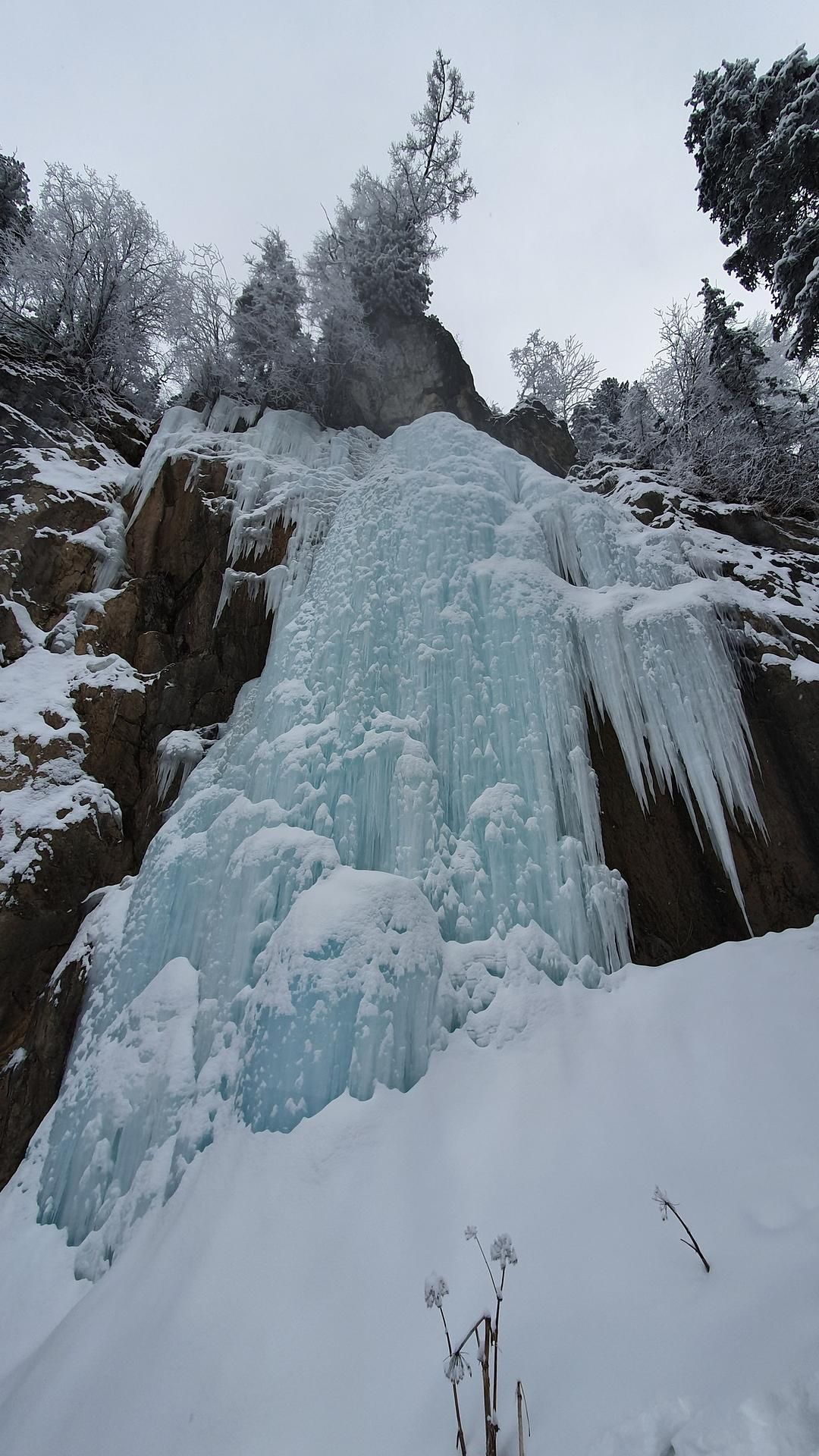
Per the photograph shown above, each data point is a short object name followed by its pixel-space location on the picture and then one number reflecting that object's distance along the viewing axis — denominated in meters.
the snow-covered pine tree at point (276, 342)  10.08
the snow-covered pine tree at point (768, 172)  7.13
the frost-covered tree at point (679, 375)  12.24
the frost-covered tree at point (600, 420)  14.77
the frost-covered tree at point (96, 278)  10.31
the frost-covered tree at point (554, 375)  16.16
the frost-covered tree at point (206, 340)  10.24
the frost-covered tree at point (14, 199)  12.29
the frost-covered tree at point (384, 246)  10.52
